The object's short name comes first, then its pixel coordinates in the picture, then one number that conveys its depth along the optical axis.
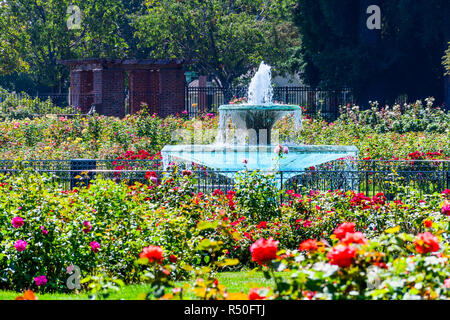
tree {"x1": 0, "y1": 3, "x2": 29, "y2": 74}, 72.58
